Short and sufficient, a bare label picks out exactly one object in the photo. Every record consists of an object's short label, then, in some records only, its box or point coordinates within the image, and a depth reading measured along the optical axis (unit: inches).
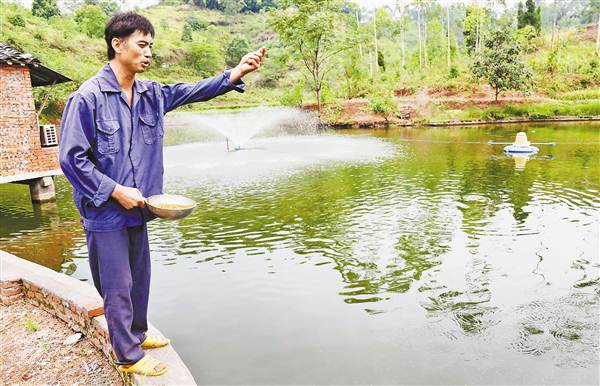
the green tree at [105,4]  3361.2
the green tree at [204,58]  2642.7
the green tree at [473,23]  1713.8
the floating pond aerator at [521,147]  606.2
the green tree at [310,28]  1270.9
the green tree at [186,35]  3006.9
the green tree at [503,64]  1187.9
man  105.4
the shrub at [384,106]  1231.5
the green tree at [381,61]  1819.6
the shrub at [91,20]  2616.9
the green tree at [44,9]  2629.7
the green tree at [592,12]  2707.9
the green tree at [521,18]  1967.3
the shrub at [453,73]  1481.3
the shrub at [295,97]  1489.9
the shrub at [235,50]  2837.1
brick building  427.2
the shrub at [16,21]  1921.5
